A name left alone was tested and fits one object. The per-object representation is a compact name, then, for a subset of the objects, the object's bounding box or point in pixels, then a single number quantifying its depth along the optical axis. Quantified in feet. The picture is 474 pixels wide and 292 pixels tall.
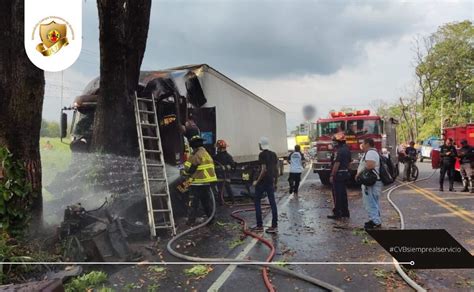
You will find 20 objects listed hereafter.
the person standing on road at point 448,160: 40.65
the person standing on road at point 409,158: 50.93
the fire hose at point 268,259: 14.61
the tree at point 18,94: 16.51
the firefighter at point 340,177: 27.89
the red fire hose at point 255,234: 14.99
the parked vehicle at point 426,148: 108.23
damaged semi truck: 27.07
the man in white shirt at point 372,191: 23.62
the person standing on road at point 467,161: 38.65
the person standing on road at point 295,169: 41.14
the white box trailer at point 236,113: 33.53
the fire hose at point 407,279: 13.61
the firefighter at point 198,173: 25.25
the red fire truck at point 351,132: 43.96
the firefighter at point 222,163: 34.55
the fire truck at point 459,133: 46.67
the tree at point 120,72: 22.67
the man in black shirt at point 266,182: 24.82
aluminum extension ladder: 22.94
